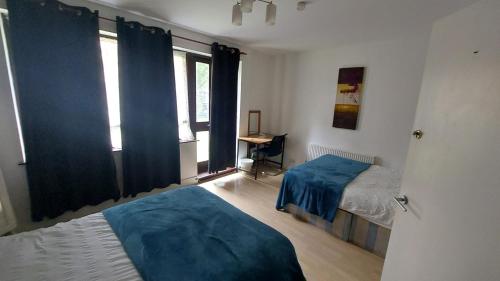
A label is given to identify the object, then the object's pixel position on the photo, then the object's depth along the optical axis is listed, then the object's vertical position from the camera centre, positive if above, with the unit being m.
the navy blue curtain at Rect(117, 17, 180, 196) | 2.33 -0.01
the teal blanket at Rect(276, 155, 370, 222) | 2.21 -0.84
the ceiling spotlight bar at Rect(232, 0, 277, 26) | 1.50 +0.77
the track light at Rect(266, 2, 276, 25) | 1.59 +0.78
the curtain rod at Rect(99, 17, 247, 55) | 2.74 +0.96
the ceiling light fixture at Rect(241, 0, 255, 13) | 1.48 +0.77
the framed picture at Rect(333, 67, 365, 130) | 3.25 +0.28
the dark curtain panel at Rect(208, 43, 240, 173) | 3.23 +0.05
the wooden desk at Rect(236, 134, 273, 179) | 3.62 -0.54
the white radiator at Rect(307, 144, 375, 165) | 3.26 -0.70
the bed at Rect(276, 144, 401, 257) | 1.94 -0.95
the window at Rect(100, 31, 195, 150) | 2.31 +0.26
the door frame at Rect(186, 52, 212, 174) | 3.08 +0.32
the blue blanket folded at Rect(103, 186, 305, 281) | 1.01 -0.78
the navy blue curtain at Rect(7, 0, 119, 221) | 1.75 -0.01
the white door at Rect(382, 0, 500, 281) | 0.65 -0.17
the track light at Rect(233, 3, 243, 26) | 1.56 +0.74
